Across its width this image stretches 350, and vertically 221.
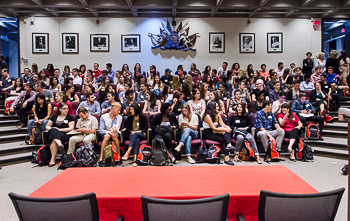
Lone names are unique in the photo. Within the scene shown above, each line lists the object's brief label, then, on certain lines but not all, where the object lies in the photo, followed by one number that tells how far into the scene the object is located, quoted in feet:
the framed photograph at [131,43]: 33.53
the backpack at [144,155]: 14.89
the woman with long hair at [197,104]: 18.85
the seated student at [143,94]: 21.36
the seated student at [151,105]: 19.47
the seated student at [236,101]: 19.32
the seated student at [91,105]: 19.36
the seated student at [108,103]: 19.54
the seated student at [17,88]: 23.25
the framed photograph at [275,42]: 34.14
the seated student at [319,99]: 20.30
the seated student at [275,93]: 22.22
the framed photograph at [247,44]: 34.12
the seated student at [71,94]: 21.67
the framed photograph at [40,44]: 33.06
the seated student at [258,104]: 19.17
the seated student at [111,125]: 15.49
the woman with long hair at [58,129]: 15.48
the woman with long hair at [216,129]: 15.96
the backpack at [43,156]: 15.37
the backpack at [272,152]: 15.57
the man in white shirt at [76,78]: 28.27
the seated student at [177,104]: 18.78
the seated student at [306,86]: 25.76
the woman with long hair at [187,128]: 15.80
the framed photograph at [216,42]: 33.94
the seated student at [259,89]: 21.18
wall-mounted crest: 33.40
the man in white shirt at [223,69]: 31.22
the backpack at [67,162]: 14.53
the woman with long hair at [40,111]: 18.08
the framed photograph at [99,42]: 33.40
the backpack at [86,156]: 14.52
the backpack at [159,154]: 14.71
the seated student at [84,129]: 15.55
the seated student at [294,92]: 21.89
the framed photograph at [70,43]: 33.19
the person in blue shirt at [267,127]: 16.08
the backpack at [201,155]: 15.33
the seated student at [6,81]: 25.05
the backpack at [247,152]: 15.60
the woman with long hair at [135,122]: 16.48
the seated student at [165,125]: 15.65
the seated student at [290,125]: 16.17
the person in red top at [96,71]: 30.99
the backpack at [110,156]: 14.56
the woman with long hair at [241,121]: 16.87
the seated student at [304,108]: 19.02
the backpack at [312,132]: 18.31
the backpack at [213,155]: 15.19
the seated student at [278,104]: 19.19
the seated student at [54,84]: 24.47
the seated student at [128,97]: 19.83
